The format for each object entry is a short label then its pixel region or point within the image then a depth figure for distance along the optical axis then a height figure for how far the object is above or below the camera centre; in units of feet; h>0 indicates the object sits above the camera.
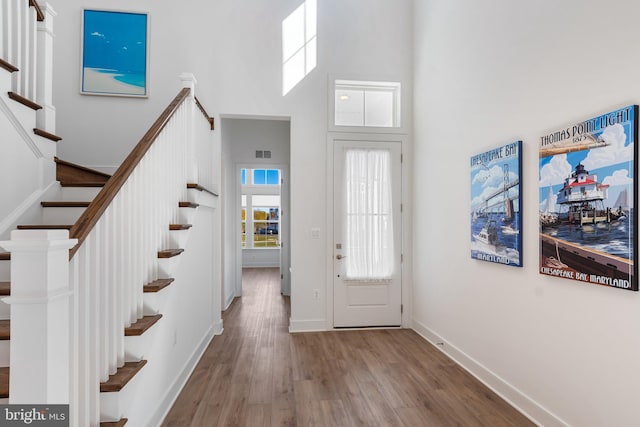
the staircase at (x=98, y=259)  3.68 -0.73
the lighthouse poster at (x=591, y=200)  5.34 +0.29
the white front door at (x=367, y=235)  13.33 -0.82
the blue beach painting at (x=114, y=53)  12.06 +6.09
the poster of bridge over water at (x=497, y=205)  7.75 +0.27
